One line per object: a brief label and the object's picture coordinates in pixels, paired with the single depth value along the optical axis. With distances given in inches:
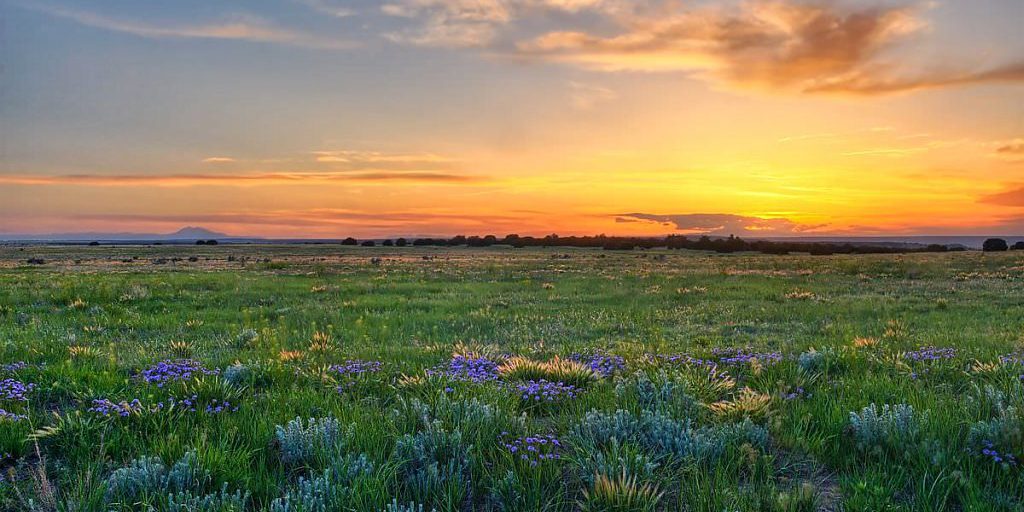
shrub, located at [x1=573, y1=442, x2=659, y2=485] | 149.0
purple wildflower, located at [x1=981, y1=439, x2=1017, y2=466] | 150.7
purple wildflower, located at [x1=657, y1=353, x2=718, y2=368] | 294.0
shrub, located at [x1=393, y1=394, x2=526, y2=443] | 179.3
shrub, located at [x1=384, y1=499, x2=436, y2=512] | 129.0
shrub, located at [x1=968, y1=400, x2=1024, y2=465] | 154.7
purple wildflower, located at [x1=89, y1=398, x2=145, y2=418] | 197.8
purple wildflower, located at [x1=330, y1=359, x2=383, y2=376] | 277.9
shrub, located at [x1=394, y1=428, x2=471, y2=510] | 148.3
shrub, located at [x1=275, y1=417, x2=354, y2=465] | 168.7
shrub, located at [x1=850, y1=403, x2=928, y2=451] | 170.6
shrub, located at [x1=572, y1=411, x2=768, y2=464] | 167.5
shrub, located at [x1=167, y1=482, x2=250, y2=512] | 135.3
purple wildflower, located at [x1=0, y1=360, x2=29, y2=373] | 281.4
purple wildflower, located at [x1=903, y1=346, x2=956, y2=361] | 300.8
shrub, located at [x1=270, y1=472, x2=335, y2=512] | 134.5
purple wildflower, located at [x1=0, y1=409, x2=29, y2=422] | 192.1
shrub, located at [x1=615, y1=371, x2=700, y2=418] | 200.7
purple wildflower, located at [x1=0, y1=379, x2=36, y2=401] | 222.8
